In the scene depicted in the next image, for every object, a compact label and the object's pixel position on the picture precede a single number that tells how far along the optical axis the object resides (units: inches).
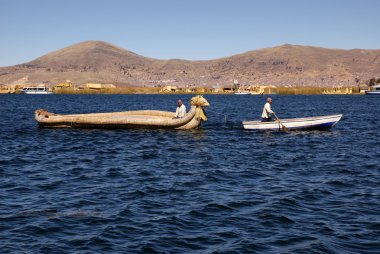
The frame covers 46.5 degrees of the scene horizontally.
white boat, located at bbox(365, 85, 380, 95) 6160.4
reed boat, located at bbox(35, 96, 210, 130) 1240.8
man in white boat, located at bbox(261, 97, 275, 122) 1206.9
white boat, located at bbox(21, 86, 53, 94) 7044.8
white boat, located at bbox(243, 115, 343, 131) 1242.0
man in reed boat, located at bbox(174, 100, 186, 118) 1266.0
